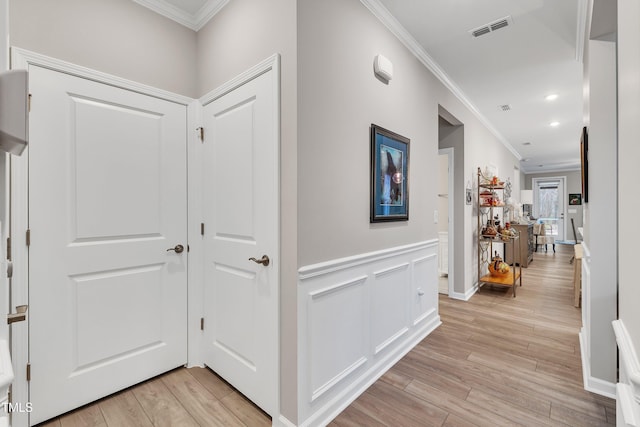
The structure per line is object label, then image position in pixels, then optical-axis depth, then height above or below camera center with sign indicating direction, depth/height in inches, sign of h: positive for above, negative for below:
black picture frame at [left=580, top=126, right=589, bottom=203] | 86.2 +14.8
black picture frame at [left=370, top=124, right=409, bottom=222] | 82.0 +11.3
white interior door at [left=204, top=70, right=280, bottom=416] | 65.6 -6.0
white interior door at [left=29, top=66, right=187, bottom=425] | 64.6 -6.3
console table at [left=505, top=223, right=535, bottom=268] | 233.3 -23.2
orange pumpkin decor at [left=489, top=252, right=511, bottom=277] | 171.8 -31.8
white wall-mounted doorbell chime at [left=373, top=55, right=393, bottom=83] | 82.9 +41.5
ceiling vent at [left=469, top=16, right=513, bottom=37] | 91.3 +59.5
